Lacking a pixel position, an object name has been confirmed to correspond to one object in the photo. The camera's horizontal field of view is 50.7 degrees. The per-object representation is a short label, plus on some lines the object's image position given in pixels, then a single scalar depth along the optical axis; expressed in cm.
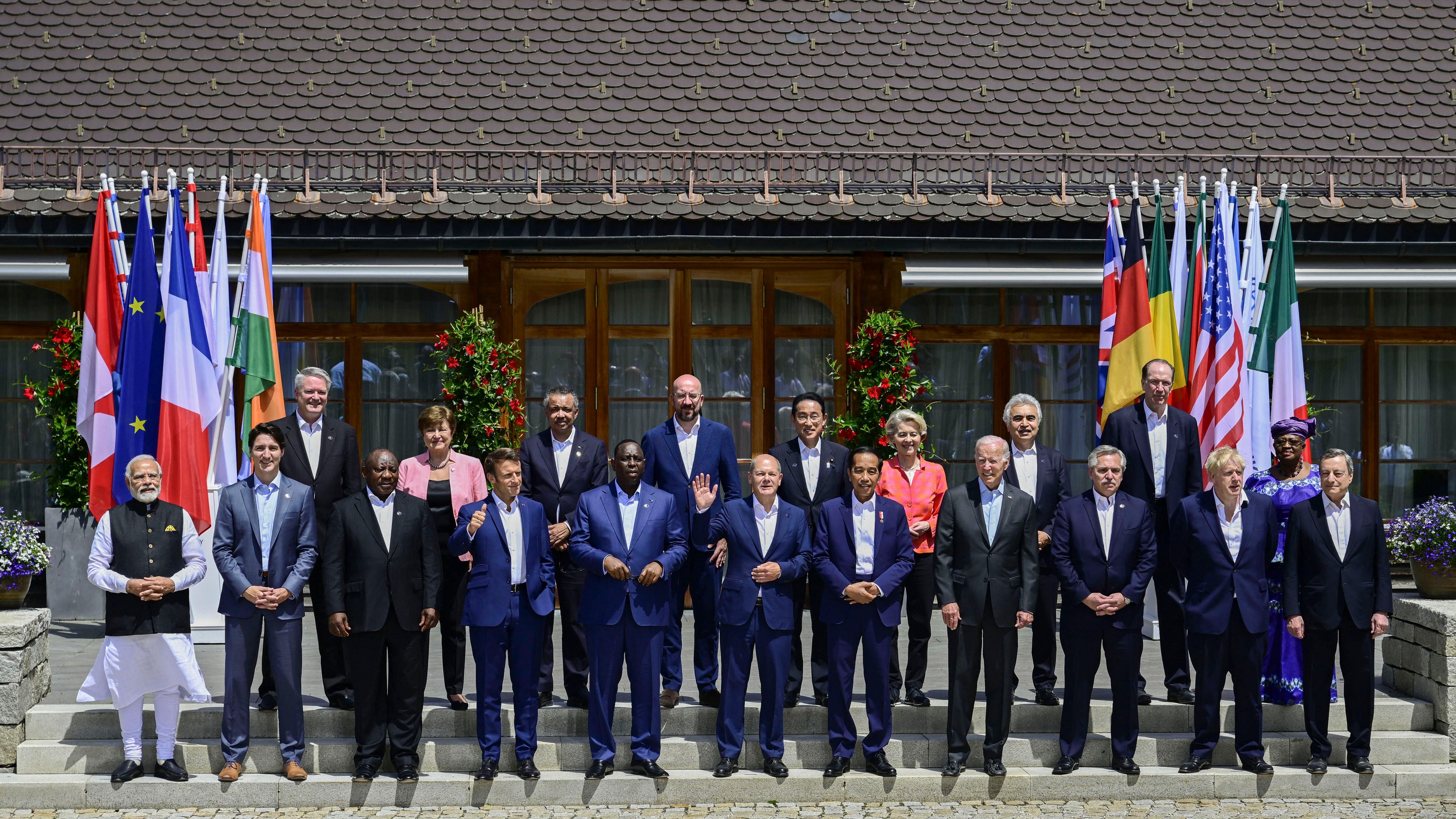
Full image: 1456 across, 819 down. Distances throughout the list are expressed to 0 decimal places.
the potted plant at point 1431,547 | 1024
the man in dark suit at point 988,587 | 801
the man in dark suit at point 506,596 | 793
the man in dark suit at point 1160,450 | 901
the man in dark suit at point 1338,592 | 807
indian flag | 1038
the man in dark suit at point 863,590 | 801
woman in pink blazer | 841
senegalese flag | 1058
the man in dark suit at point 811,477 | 863
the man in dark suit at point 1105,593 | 808
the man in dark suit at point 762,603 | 802
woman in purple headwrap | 850
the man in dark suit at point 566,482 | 853
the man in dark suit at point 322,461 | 848
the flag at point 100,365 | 989
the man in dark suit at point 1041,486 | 870
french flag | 982
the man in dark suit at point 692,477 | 861
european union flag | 991
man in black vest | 777
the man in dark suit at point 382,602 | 783
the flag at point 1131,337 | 1041
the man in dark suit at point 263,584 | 788
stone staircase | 788
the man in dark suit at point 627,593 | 799
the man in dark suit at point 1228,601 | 806
